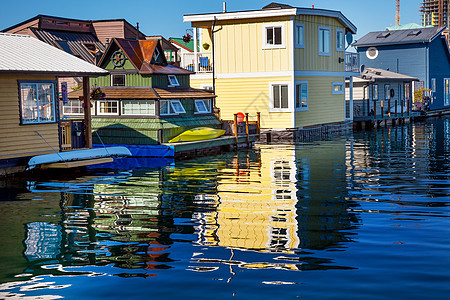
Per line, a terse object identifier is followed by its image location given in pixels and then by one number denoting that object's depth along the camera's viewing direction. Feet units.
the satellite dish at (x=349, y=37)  145.87
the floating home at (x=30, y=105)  71.97
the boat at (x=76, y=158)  73.56
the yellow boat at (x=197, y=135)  95.35
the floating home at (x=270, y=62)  123.75
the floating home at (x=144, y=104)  93.66
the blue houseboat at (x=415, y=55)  211.82
